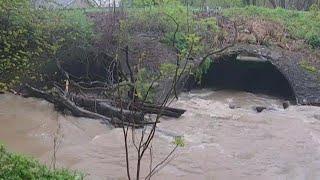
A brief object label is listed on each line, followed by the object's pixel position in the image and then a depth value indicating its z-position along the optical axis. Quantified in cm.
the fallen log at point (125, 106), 1493
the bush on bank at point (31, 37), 1741
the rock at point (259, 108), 1802
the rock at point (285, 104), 1866
